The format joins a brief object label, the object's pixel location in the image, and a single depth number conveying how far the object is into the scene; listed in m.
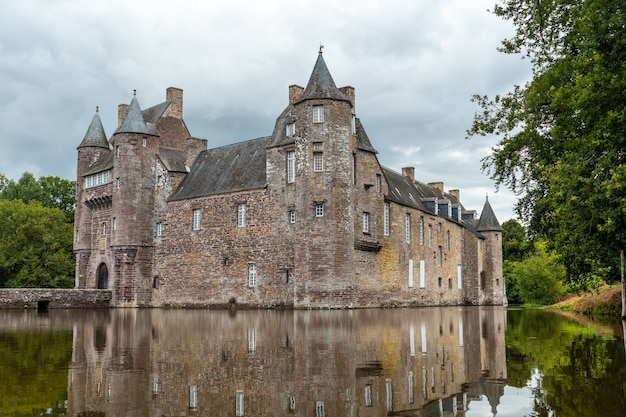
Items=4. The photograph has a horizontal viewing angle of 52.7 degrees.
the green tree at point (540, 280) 54.41
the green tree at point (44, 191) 61.41
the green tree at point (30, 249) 49.59
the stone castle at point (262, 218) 33.38
